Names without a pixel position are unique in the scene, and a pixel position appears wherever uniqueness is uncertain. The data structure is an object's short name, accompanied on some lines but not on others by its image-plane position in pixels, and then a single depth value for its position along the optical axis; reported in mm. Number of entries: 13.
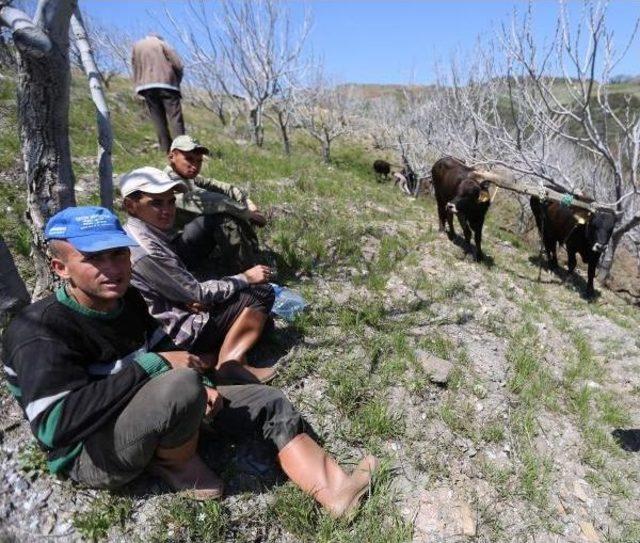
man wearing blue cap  1841
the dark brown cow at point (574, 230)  6637
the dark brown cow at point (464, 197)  6582
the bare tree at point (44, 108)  2162
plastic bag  3941
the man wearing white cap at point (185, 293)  2816
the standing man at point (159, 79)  6285
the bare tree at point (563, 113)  7125
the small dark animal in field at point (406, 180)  21041
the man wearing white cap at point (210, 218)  3861
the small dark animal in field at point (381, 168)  23984
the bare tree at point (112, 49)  22781
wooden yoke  6258
